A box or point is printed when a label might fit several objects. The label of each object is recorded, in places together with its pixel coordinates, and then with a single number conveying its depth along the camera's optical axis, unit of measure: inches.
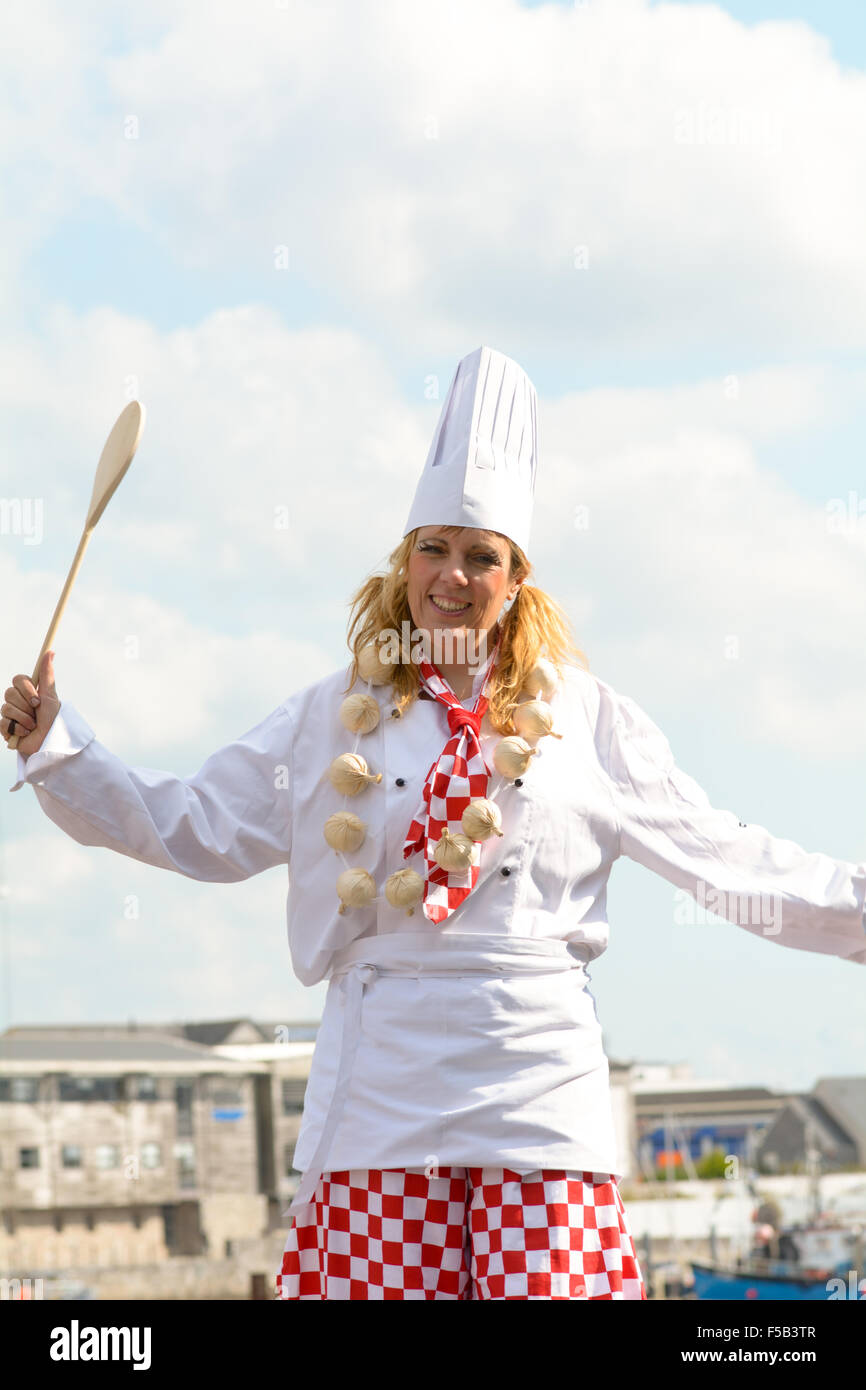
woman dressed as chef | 102.7
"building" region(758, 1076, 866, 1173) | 2465.6
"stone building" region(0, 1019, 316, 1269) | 1914.4
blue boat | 1398.9
